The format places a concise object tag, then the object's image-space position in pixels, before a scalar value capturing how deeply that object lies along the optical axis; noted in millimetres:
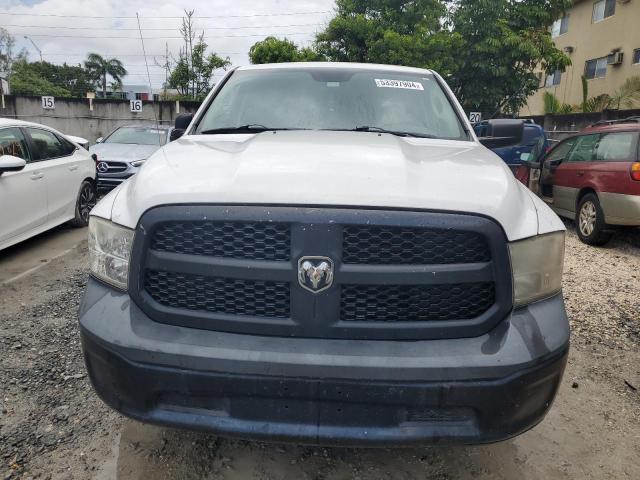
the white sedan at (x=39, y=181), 5133
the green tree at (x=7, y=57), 48441
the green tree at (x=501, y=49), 17250
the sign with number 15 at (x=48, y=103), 21203
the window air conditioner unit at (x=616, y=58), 21969
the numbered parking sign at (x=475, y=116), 17156
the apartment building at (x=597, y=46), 21484
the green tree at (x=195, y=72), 22906
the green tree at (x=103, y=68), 64375
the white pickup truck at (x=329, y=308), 1670
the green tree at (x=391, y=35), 17234
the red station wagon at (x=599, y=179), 6203
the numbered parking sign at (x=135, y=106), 20922
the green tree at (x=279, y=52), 20609
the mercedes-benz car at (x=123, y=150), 9289
